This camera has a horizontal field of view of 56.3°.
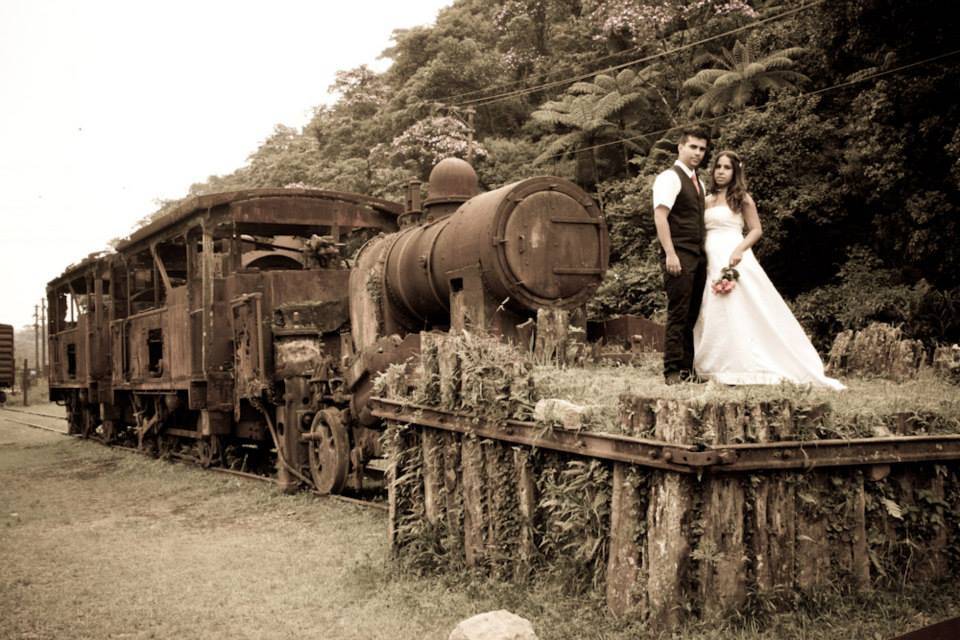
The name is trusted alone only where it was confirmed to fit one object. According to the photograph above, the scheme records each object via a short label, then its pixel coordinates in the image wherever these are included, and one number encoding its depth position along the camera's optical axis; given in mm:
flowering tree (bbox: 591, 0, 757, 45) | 22203
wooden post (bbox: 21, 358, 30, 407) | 33525
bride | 5527
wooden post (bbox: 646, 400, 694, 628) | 3969
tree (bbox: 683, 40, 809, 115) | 18328
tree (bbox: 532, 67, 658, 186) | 22047
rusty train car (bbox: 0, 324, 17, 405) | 33544
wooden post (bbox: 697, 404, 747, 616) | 3963
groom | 5570
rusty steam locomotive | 7457
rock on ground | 3891
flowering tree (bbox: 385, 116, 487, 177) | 25578
